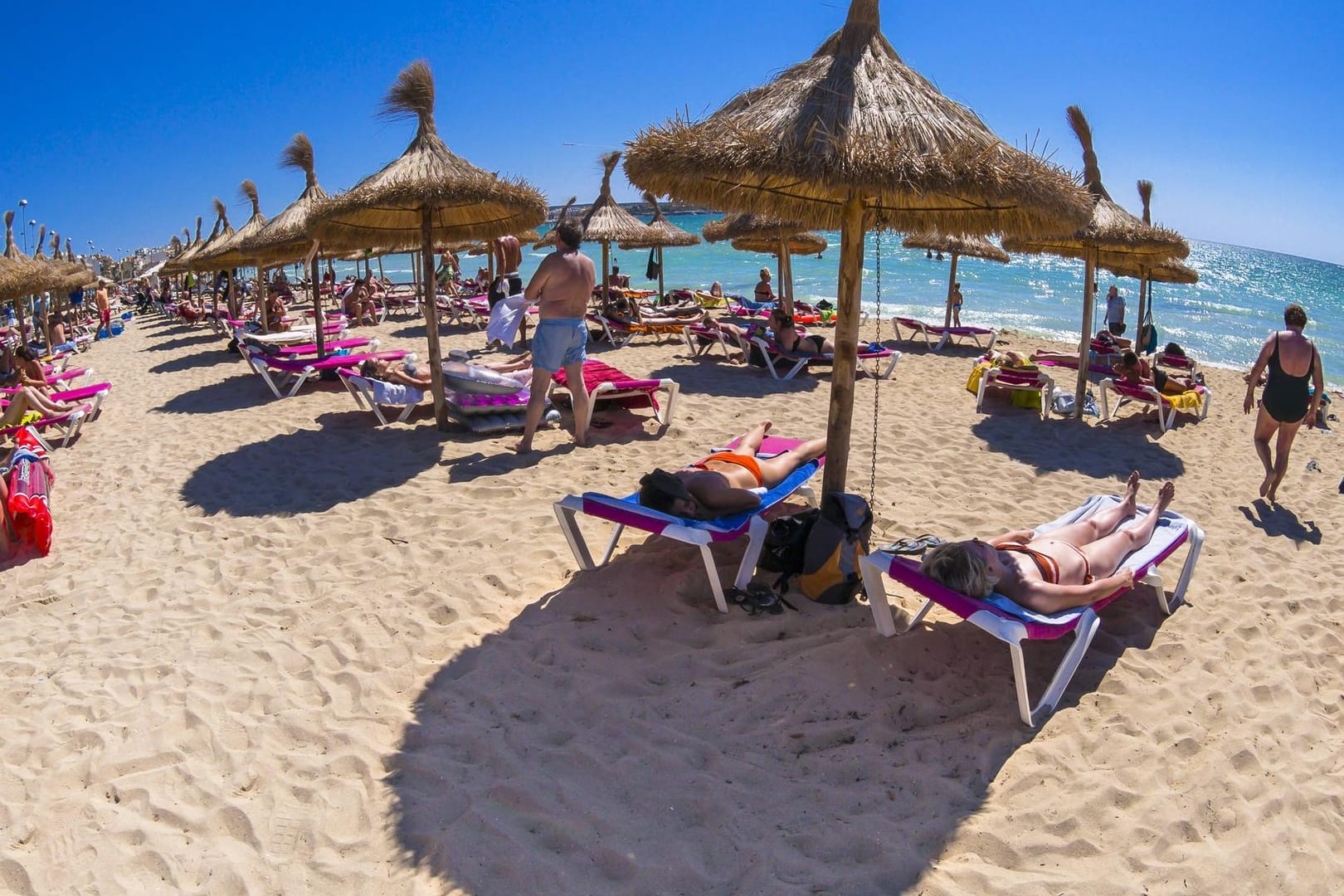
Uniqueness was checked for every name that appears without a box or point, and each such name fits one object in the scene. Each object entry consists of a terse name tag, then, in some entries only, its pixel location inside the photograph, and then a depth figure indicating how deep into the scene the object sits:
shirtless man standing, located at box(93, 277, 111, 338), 17.97
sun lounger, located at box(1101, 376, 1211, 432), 7.00
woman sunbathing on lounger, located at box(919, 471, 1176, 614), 2.75
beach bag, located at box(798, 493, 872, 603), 3.37
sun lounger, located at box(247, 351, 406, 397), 7.57
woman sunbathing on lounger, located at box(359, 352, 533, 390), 6.55
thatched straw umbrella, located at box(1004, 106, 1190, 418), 6.81
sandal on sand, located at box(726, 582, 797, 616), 3.27
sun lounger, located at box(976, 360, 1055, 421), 7.38
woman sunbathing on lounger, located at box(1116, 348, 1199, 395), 7.31
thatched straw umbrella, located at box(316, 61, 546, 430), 5.48
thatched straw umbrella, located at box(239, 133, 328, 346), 8.97
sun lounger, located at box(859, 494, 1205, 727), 2.56
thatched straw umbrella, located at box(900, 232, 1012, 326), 11.53
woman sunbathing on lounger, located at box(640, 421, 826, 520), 3.45
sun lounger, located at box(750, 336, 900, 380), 8.48
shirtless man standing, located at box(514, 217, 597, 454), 5.05
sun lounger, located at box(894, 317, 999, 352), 11.81
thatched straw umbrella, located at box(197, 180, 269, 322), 10.74
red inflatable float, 4.08
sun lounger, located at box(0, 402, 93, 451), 6.58
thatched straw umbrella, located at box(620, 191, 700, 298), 12.84
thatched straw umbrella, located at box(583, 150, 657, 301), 12.40
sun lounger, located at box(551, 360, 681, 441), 6.00
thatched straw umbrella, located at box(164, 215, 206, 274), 14.26
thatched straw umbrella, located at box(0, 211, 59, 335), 8.65
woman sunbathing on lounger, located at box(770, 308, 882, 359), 8.67
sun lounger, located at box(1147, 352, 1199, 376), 9.12
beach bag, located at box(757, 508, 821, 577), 3.51
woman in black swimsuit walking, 5.14
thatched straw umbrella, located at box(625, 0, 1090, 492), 3.01
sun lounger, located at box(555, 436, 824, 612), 3.22
